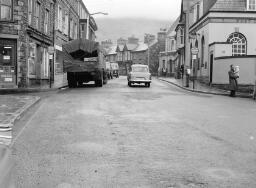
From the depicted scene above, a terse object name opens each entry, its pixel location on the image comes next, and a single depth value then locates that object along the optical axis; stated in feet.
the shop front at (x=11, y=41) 82.07
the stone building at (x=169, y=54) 243.34
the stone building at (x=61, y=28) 122.01
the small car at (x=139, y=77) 104.73
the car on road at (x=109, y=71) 170.74
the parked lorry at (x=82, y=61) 94.07
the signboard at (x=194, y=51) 100.42
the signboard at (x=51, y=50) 88.78
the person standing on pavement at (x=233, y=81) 78.43
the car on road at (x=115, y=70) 204.19
